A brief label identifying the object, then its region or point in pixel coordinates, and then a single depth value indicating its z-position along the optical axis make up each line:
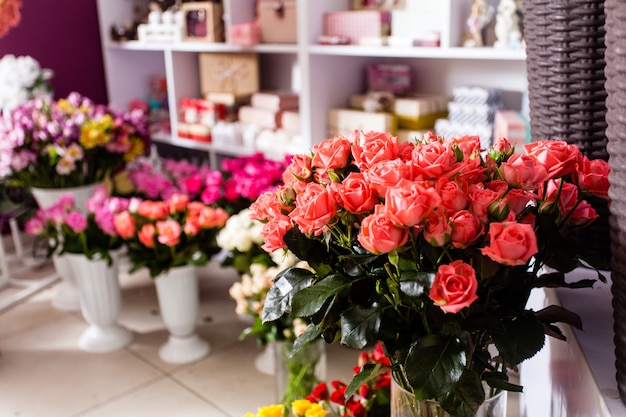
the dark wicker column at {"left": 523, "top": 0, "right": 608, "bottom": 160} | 0.92
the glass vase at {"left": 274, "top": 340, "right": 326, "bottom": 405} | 1.74
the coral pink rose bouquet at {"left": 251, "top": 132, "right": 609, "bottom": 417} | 0.66
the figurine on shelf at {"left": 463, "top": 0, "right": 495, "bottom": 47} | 2.19
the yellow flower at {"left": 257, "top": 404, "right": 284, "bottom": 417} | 1.09
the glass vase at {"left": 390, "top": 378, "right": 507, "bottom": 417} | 0.80
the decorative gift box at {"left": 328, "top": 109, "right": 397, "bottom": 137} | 2.49
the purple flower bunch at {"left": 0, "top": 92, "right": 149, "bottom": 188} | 2.50
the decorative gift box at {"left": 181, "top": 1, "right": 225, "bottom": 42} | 3.08
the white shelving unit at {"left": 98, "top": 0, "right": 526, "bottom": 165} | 2.33
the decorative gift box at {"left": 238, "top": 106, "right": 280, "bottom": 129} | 3.00
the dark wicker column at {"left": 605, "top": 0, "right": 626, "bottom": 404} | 0.62
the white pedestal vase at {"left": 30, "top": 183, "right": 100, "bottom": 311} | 2.69
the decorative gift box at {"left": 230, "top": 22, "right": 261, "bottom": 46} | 2.87
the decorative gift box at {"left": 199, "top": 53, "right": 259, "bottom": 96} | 3.11
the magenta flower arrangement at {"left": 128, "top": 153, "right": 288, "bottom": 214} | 2.22
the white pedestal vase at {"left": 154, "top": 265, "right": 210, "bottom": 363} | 2.31
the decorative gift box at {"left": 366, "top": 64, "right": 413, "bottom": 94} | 2.72
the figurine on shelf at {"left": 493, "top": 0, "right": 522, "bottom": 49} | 2.10
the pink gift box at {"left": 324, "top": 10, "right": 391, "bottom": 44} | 2.45
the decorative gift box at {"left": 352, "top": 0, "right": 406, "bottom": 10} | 2.64
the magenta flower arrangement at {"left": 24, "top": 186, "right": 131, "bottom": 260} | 2.30
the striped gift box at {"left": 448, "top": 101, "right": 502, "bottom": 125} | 2.30
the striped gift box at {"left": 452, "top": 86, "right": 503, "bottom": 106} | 2.30
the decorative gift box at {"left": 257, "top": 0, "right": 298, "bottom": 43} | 2.76
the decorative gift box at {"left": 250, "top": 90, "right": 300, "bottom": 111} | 2.98
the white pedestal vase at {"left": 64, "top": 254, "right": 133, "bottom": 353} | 2.38
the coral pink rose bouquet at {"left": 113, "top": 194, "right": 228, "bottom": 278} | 2.19
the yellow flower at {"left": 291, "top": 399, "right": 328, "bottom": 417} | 1.09
